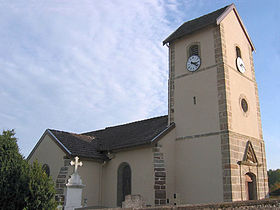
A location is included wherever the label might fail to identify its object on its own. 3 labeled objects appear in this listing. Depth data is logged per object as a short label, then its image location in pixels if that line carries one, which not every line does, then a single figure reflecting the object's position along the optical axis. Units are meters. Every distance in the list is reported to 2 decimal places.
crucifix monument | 12.75
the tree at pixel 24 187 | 10.09
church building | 15.29
